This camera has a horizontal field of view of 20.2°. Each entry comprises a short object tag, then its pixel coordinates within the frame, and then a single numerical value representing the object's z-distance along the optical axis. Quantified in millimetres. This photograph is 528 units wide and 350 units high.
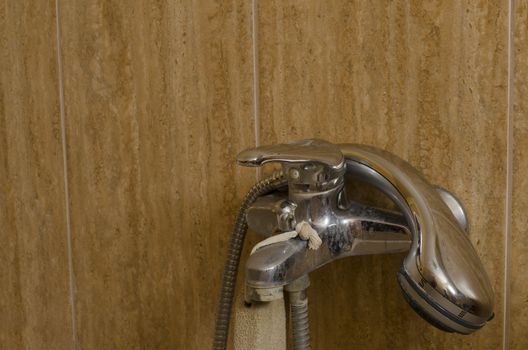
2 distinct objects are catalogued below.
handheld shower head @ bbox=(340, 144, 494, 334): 1147
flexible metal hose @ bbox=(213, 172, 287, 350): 1298
